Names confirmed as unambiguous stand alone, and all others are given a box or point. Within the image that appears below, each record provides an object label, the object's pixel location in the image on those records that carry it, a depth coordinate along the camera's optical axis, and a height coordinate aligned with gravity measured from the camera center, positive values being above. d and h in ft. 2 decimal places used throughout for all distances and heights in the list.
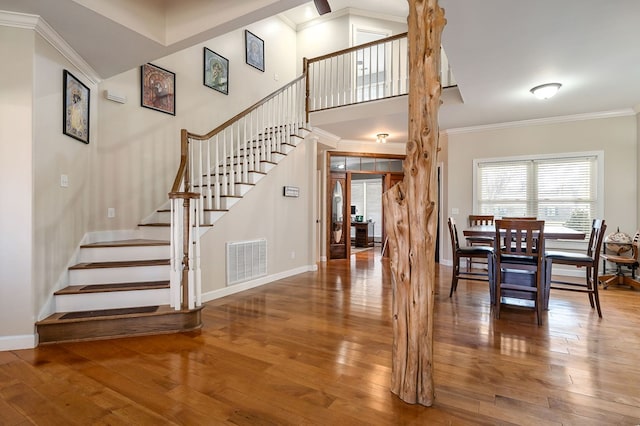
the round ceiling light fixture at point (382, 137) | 20.86 +4.95
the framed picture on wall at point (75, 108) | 9.86 +3.41
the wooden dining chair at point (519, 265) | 10.24 -1.82
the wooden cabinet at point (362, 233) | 31.01 -2.17
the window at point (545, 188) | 16.96 +1.35
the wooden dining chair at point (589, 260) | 10.99 -1.74
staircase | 9.06 -2.42
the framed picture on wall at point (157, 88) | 13.82 +5.55
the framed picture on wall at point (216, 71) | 16.74 +7.61
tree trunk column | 5.82 +0.08
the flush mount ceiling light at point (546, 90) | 13.03 +5.05
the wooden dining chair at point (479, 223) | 17.66 -0.71
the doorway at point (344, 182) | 23.62 +2.22
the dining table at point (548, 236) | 10.97 -0.88
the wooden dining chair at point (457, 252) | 13.33 -1.74
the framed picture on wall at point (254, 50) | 19.26 +10.08
